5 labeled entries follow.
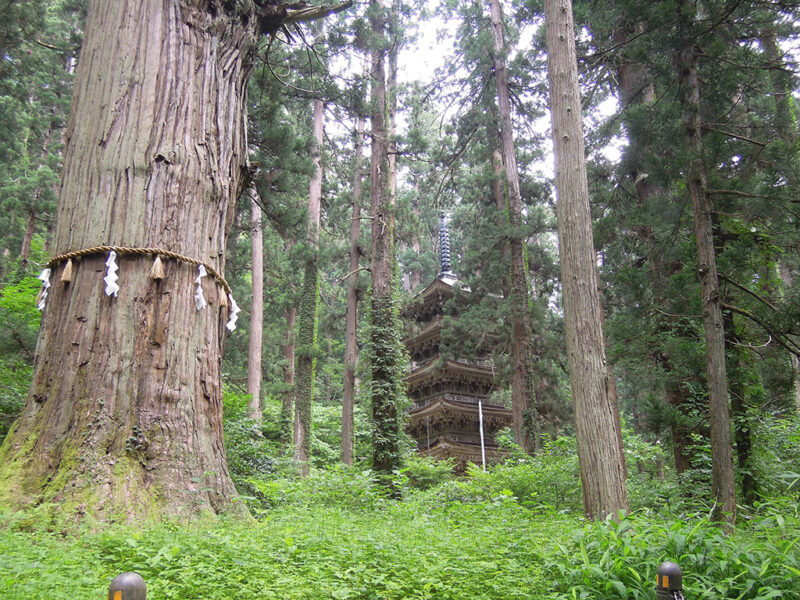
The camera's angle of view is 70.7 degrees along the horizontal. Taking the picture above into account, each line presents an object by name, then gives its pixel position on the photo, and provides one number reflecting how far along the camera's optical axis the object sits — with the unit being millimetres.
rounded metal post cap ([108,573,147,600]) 1766
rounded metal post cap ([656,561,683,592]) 2760
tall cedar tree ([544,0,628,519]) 4980
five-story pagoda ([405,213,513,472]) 22156
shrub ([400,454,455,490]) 15391
